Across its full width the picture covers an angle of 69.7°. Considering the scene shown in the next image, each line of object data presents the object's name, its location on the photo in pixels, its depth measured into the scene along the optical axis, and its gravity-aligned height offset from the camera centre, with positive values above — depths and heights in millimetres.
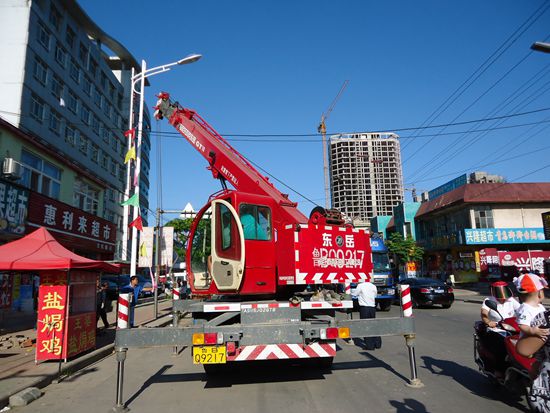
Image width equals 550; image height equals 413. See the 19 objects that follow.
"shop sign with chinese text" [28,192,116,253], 15359 +2095
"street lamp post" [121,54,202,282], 17531 +6998
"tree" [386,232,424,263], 38312 +1280
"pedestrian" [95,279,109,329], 11680 -988
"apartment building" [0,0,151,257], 21788 +13355
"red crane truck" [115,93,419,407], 5328 -284
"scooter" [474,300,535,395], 4500 -1208
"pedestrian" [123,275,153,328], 12070 -643
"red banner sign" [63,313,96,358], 8016 -1399
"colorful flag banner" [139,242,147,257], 16359 +710
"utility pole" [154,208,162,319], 16594 +862
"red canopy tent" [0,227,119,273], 7642 +272
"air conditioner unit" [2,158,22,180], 14977 +3880
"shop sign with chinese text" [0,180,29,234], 13328 +2201
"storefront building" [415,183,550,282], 31984 +2706
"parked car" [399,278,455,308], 17277 -1445
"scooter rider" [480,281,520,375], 5047 -759
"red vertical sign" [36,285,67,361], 7762 -1026
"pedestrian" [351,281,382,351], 9188 -852
